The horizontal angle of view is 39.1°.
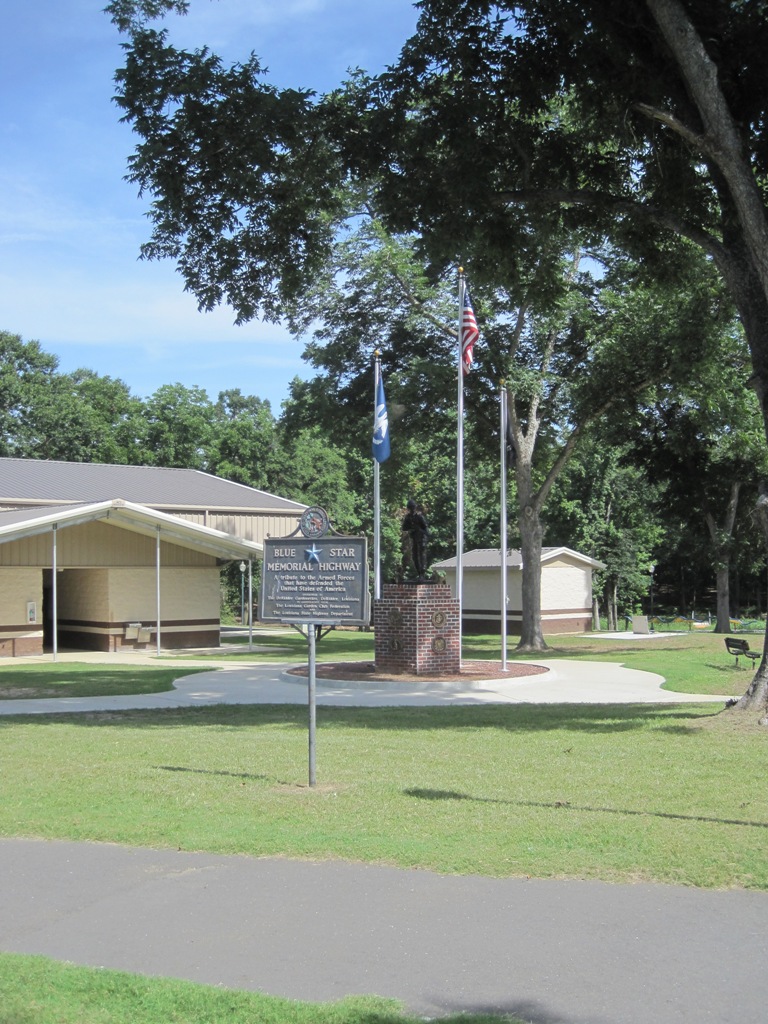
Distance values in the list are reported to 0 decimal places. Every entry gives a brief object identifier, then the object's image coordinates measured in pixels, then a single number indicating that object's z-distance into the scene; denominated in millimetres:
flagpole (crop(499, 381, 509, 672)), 22125
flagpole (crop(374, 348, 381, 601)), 23300
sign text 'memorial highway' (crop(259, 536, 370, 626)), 9094
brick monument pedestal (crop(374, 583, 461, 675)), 21656
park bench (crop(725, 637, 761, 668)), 24641
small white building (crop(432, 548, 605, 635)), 45500
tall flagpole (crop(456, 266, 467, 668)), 22578
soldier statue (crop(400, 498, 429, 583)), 22891
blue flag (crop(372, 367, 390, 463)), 23125
